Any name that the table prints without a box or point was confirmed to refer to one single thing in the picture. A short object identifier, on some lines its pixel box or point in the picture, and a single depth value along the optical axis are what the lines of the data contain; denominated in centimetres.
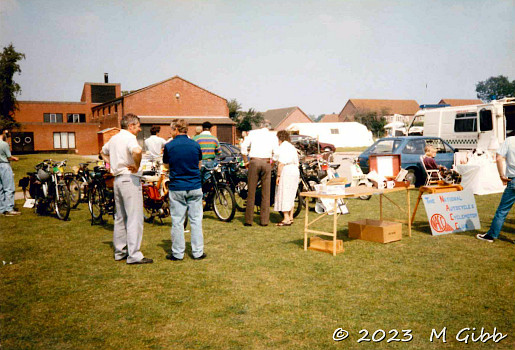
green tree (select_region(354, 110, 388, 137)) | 6769
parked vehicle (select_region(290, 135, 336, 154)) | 3250
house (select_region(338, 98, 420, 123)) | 9175
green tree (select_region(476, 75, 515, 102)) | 8314
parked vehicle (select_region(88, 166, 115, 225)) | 862
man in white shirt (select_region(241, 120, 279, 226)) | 840
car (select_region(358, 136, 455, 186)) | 1331
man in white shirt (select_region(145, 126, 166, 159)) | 1005
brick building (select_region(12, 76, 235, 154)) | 4694
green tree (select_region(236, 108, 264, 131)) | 6284
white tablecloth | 1253
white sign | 745
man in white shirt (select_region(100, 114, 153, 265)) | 587
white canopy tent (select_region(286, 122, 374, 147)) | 5244
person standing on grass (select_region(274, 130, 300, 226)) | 810
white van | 1495
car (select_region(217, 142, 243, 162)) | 1614
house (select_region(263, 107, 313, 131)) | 7944
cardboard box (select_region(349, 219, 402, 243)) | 702
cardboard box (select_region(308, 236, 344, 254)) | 649
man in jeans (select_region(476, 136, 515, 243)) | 667
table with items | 622
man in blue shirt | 602
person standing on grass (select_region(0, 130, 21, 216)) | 991
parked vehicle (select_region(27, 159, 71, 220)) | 957
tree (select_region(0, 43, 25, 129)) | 3434
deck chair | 1217
